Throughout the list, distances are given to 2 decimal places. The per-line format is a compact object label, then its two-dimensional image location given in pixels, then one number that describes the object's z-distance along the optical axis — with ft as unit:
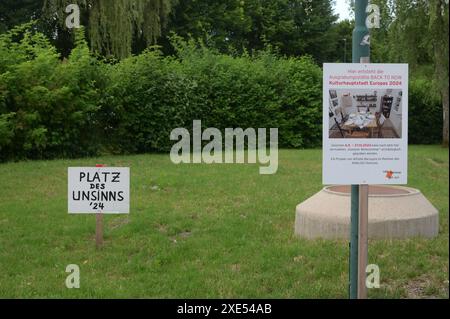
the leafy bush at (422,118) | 86.02
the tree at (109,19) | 65.98
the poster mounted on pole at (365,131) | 16.10
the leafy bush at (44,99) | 55.57
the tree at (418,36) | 60.18
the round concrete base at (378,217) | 25.44
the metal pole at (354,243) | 16.89
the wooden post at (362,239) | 16.47
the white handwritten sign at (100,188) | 25.50
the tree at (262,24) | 131.34
